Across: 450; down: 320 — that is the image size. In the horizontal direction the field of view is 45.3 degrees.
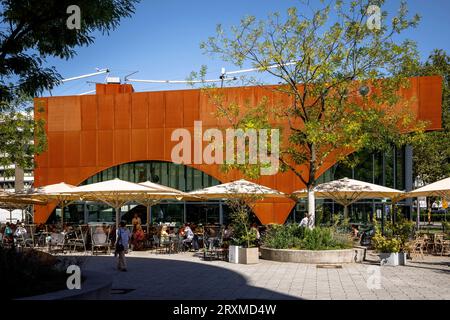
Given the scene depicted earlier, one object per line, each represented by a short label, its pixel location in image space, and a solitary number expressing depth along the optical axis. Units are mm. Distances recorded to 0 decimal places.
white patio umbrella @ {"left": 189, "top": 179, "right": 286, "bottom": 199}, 21078
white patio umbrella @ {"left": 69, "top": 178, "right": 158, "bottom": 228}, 19844
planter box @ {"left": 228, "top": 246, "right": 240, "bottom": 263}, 17125
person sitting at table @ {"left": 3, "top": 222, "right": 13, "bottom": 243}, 22156
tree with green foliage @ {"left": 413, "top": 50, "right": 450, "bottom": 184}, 46406
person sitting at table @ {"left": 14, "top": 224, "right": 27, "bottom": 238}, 22859
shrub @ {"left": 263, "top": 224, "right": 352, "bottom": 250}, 17672
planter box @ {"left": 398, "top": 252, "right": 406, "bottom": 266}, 16438
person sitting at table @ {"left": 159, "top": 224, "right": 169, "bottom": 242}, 21645
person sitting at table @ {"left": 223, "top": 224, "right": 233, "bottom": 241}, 18961
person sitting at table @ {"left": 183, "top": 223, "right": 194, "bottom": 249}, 21731
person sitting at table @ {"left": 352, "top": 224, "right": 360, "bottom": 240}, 22205
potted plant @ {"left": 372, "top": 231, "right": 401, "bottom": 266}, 16266
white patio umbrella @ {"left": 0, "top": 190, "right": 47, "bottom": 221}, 23516
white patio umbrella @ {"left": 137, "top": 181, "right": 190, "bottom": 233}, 20672
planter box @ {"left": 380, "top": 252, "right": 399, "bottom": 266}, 16266
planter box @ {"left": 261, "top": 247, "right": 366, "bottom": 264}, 16781
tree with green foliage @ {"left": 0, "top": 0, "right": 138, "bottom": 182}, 9742
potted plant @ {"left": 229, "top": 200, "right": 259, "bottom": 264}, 16828
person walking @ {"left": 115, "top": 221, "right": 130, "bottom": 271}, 14648
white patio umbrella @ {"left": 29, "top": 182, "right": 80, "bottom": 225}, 22055
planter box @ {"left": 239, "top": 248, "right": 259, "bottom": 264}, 16781
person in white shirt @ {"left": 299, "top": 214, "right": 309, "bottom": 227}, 19753
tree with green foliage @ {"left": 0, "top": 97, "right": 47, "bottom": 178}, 26984
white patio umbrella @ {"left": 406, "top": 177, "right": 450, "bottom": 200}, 19688
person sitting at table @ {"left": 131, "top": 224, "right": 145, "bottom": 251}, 21953
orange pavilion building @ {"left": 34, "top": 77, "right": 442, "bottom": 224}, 33094
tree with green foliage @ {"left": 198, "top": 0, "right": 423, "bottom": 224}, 19141
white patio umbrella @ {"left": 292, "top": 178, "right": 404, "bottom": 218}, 21234
